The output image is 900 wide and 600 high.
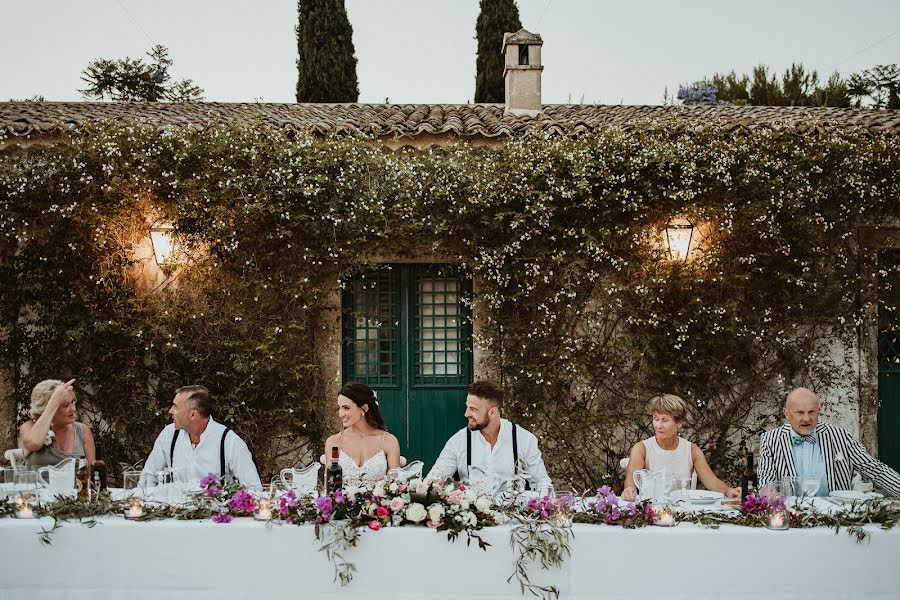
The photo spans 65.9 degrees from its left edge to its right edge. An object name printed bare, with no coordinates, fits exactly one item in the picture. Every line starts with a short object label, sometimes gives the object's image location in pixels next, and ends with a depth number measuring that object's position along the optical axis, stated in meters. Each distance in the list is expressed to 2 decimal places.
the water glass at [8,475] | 3.29
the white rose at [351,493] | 2.97
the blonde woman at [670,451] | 4.14
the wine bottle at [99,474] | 3.47
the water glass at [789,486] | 3.10
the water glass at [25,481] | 3.21
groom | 4.12
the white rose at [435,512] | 2.89
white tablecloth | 2.87
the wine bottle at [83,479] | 3.43
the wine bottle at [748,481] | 3.43
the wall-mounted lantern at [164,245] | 6.28
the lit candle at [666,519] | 2.97
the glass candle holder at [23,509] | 3.10
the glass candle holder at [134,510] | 3.07
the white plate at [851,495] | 3.48
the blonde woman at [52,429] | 4.23
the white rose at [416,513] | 2.93
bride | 4.18
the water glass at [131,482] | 3.26
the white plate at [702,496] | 3.44
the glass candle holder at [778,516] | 2.94
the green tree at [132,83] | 18.70
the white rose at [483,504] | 2.95
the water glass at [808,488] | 3.17
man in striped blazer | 4.07
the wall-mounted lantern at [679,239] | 6.38
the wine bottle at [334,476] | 3.12
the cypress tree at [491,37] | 14.66
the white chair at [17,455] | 3.87
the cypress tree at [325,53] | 14.17
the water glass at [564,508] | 2.92
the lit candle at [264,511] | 3.03
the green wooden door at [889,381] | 6.85
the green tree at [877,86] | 18.01
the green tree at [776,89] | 18.58
